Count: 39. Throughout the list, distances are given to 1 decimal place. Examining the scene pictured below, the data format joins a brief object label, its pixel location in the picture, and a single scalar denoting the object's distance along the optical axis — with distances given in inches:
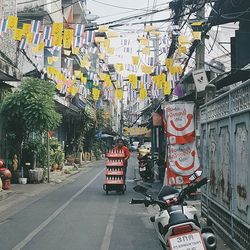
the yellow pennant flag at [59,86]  1098.1
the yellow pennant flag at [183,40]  694.2
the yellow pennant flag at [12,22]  630.8
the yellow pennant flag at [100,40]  755.0
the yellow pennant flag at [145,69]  886.0
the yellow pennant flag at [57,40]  681.6
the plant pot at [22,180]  829.7
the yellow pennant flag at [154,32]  717.9
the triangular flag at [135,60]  840.3
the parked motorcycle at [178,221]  199.5
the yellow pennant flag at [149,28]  699.3
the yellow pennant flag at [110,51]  772.0
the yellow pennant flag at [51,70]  942.5
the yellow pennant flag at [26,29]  669.9
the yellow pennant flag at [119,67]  879.1
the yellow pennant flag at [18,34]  663.8
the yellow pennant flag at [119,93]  1114.1
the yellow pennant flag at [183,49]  761.3
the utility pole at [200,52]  601.1
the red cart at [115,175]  668.1
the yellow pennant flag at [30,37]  683.4
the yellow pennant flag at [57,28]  664.9
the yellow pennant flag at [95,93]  1241.5
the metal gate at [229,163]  265.4
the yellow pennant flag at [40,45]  737.6
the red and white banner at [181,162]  530.9
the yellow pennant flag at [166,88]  821.8
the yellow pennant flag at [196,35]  587.4
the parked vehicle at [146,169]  846.5
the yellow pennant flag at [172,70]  780.1
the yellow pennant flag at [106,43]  745.6
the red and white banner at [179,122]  525.7
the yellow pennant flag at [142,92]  986.4
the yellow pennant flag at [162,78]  837.8
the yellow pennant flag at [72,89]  1131.4
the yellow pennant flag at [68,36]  679.1
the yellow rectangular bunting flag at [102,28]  664.5
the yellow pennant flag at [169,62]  778.3
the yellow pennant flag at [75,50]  780.6
